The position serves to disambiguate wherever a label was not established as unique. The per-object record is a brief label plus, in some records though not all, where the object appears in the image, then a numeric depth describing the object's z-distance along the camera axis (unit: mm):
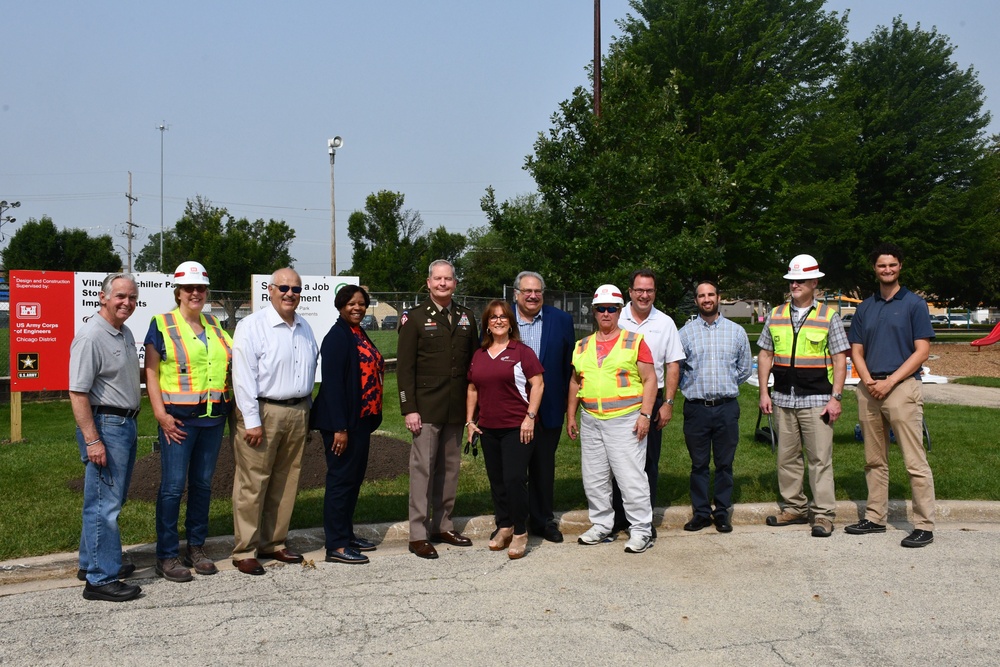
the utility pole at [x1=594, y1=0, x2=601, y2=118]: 16531
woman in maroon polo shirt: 5957
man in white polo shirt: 6375
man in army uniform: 5945
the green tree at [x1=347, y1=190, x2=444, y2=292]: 49469
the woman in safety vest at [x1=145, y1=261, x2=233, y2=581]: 5285
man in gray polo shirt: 4875
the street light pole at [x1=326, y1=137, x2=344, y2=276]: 36356
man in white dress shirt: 5410
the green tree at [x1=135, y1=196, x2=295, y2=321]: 50656
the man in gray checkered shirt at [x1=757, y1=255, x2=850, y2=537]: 6457
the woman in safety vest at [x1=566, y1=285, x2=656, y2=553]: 6078
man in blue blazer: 6262
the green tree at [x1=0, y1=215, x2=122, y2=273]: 58656
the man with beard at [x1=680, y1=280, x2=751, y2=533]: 6578
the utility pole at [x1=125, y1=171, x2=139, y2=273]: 73125
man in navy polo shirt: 6195
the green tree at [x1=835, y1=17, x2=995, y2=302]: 33094
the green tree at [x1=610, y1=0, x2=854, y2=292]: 26156
